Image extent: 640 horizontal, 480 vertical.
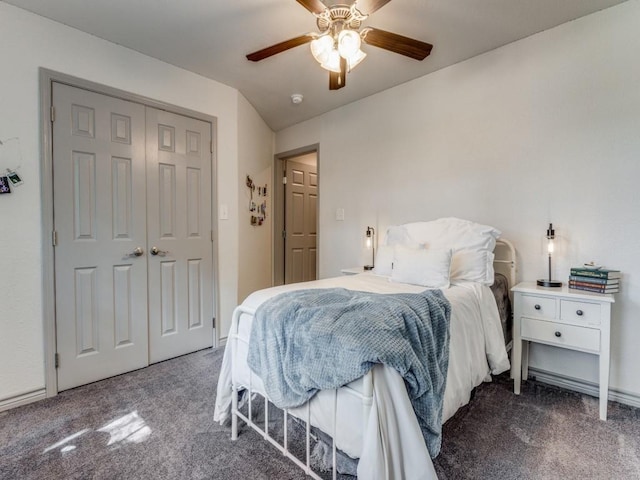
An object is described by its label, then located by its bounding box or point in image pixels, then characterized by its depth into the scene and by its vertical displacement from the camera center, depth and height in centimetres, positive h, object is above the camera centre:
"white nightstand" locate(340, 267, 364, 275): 308 -39
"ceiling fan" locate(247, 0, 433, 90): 167 +113
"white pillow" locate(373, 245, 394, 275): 263 -24
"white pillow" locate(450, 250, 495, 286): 223 -25
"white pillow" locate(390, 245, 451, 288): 212 -25
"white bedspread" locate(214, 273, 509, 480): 107 -68
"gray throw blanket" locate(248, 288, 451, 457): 112 -44
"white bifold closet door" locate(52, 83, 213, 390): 226 -3
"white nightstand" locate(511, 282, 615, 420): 186 -56
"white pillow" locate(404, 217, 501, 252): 235 -1
